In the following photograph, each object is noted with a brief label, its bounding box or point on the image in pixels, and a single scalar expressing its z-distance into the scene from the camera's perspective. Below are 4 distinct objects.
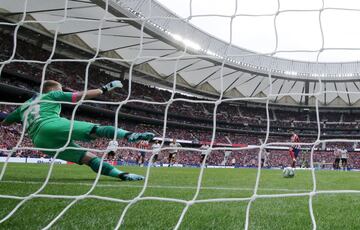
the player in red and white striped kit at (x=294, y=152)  10.88
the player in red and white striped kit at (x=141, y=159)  18.25
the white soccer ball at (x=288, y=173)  8.62
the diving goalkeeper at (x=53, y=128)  4.22
